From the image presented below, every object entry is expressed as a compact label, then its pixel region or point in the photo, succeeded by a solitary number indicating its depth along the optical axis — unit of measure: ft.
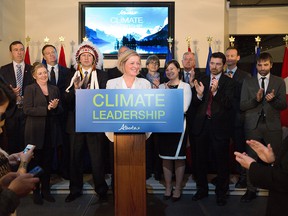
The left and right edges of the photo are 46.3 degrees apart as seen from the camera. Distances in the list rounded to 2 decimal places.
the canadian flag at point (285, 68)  16.87
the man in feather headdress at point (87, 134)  11.85
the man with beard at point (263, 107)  12.14
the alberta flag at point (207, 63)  17.18
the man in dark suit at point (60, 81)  13.78
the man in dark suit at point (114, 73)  13.79
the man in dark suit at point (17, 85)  13.07
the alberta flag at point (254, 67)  16.34
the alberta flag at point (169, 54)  17.90
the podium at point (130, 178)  7.65
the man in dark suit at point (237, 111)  13.38
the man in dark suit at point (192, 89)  12.37
